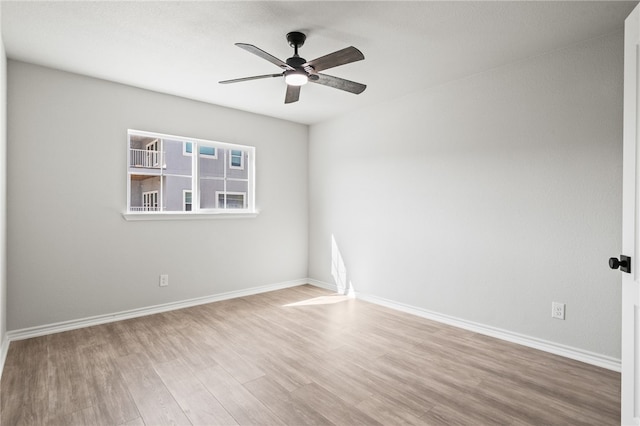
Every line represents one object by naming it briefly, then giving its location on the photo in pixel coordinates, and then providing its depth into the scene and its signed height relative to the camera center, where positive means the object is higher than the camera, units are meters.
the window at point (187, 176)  3.66 +0.41
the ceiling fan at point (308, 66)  2.18 +1.01
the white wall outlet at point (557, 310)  2.67 -0.81
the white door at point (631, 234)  1.58 -0.12
